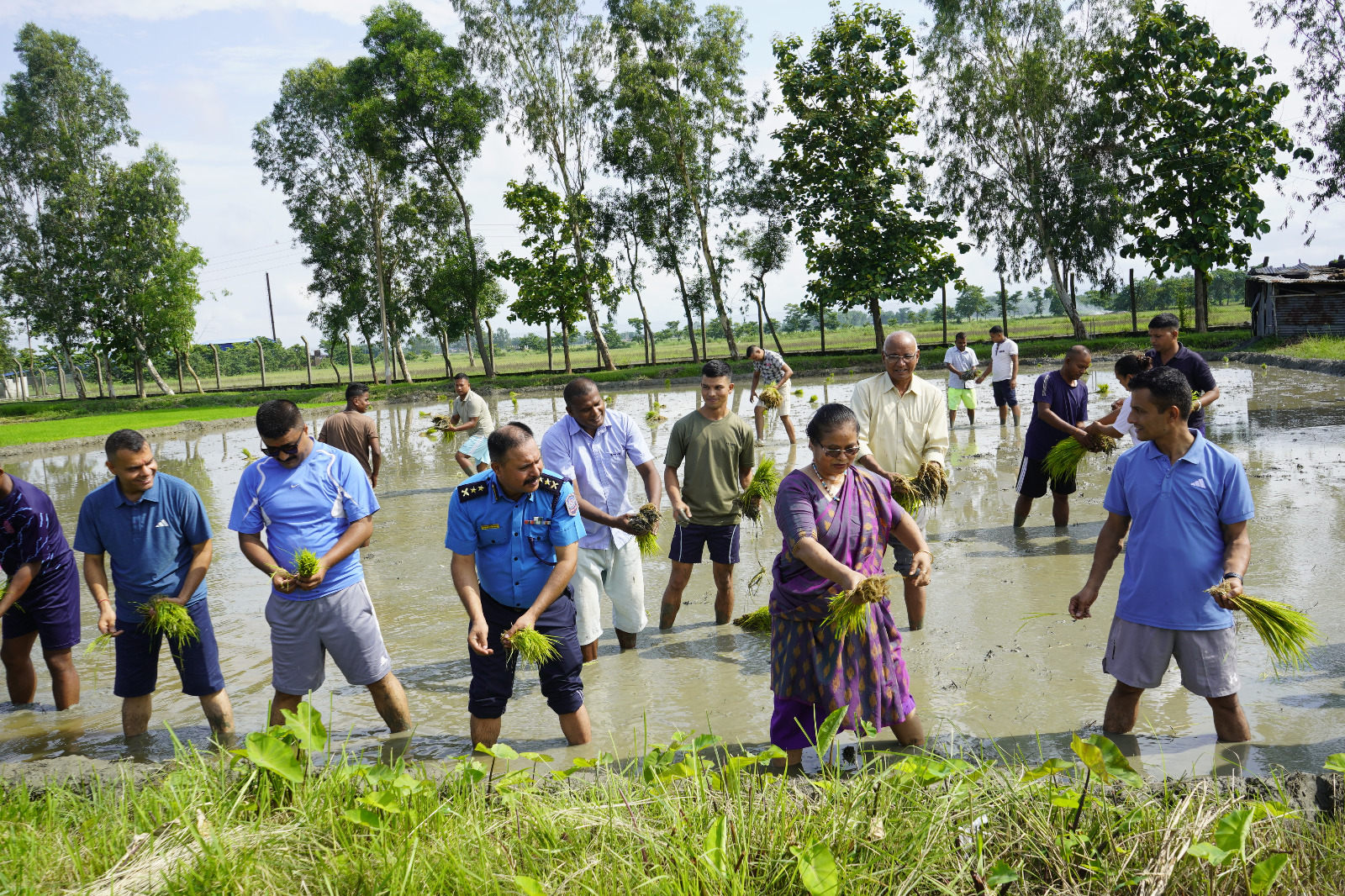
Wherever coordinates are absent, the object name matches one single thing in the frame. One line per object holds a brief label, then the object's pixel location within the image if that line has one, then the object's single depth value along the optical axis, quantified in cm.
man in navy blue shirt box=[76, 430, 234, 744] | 502
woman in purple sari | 396
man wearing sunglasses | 476
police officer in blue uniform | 446
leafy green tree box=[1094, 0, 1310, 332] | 3155
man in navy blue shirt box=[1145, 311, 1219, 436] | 736
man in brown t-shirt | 970
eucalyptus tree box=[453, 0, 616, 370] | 3881
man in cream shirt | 643
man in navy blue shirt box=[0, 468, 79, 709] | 578
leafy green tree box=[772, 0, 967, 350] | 3488
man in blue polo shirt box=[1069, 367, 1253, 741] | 398
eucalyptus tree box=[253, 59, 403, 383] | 4162
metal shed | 2833
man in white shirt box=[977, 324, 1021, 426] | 1541
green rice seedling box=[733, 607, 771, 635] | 653
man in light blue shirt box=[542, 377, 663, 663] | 599
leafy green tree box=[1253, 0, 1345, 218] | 3416
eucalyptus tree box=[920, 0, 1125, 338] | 3616
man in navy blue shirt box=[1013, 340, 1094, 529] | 821
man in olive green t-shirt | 655
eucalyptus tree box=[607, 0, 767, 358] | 3706
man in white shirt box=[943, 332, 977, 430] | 1531
